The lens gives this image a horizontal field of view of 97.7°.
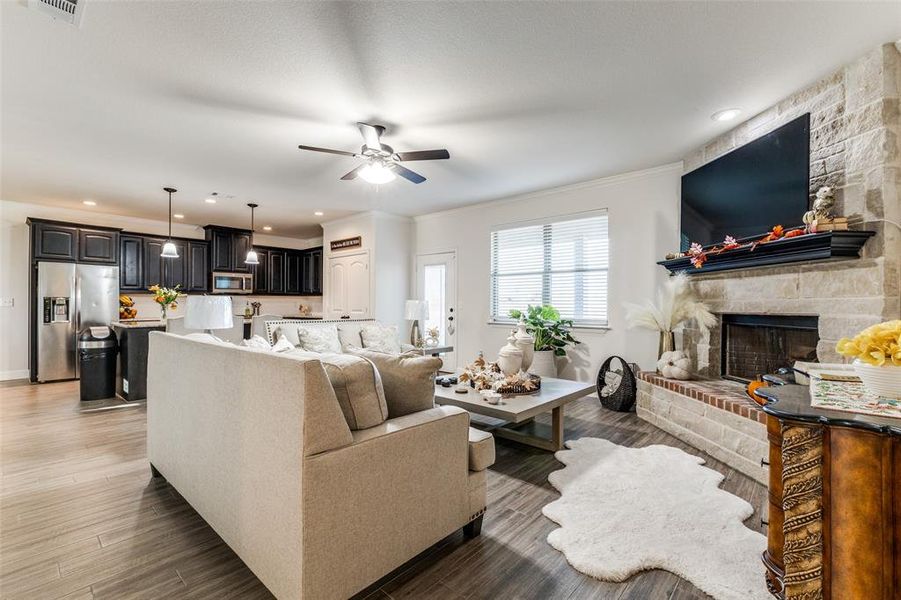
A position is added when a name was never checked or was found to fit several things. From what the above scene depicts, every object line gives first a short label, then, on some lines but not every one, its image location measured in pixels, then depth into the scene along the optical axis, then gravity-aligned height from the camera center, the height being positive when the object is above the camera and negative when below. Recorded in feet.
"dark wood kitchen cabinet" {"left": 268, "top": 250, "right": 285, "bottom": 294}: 26.86 +1.75
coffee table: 9.11 -2.60
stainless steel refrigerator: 18.25 -0.59
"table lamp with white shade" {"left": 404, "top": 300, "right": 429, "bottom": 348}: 18.04 -0.63
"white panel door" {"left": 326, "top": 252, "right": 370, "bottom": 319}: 22.06 +0.65
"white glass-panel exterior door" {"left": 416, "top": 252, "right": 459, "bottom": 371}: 20.99 +0.31
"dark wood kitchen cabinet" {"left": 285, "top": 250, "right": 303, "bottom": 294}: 27.71 +1.80
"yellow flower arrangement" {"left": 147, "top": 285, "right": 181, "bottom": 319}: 17.28 -0.01
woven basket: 13.88 -3.31
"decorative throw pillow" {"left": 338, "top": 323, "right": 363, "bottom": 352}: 15.48 -1.54
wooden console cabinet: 3.56 -1.97
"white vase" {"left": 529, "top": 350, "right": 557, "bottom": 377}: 15.81 -2.58
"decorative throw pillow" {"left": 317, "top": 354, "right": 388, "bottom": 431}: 5.35 -1.29
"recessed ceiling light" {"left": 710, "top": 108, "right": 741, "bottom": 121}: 10.07 +4.79
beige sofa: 4.44 -2.38
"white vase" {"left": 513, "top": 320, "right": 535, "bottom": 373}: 11.80 -1.45
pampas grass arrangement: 12.30 -0.36
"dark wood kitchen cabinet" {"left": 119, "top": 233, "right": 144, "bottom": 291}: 21.17 +1.89
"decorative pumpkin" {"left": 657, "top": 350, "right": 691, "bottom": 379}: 11.94 -2.06
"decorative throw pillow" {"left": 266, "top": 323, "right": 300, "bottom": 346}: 14.20 -1.30
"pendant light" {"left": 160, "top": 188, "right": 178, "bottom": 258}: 18.10 +2.15
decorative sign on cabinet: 22.20 +3.14
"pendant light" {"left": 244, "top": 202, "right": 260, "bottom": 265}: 21.09 +2.09
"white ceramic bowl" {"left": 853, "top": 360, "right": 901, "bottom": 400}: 4.07 -0.85
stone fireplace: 7.76 +0.29
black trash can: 15.52 -2.67
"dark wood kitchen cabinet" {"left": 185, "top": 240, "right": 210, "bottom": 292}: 23.45 +1.81
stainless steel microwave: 24.11 +0.88
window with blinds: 16.02 +1.33
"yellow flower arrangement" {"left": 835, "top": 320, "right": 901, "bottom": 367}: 4.03 -0.49
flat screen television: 9.25 +2.95
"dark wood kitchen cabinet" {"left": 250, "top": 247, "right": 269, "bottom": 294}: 26.09 +1.55
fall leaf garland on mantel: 9.07 +1.44
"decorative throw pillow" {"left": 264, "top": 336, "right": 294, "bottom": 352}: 10.97 -1.39
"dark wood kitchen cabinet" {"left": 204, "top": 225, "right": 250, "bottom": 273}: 24.07 +3.08
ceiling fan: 10.19 +3.70
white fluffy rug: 5.72 -3.93
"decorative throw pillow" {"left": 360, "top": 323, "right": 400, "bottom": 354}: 15.83 -1.65
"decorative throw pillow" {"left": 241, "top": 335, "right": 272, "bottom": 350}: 10.15 -1.23
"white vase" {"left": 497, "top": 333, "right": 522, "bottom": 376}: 11.27 -1.80
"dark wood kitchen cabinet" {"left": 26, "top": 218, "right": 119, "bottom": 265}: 18.33 +2.64
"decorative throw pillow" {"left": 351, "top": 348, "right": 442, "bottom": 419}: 6.20 -1.35
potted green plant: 15.84 -1.52
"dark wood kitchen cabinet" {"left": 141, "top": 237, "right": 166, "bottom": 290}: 21.89 +2.01
